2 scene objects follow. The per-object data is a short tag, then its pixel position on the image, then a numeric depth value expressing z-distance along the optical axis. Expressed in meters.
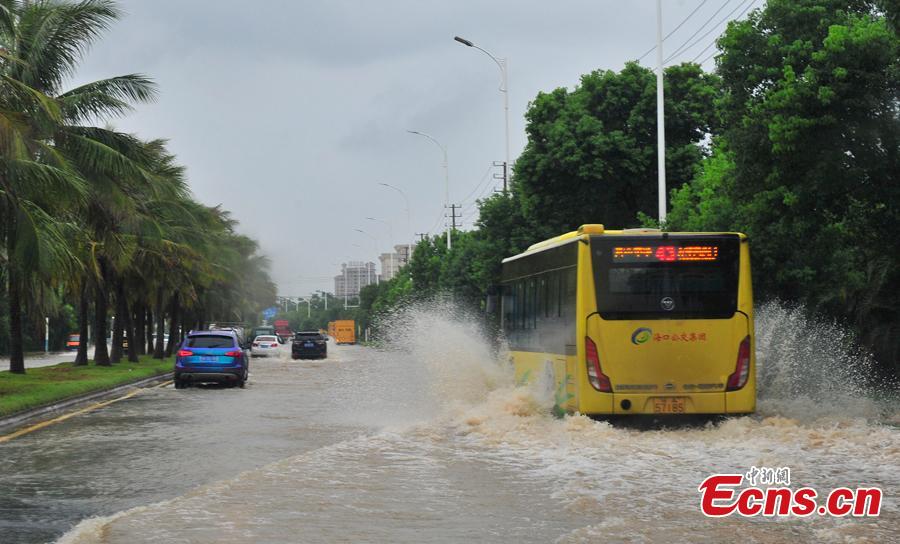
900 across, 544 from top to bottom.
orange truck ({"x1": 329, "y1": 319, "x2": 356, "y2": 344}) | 118.12
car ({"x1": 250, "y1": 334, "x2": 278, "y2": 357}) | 68.81
